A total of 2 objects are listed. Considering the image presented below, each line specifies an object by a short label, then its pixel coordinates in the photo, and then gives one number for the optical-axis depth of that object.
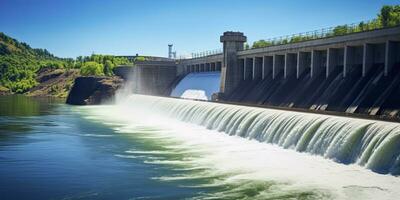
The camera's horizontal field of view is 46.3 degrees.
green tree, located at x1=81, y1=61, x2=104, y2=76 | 141.75
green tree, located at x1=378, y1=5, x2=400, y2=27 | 69.62
